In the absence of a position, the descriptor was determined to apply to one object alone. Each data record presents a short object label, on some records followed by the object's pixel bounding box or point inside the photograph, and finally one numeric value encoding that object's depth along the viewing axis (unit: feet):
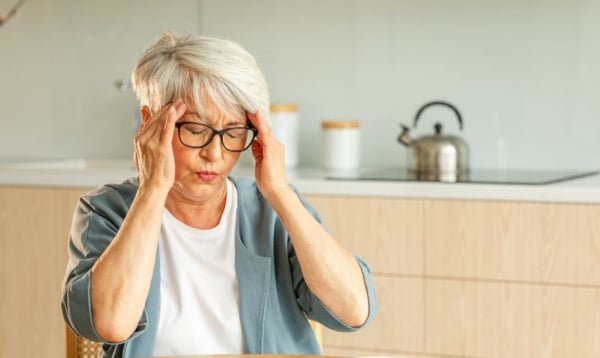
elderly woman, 5.61
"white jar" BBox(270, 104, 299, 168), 11.18
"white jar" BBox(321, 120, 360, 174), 10.93
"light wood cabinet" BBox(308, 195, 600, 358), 9.00
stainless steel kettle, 10.18
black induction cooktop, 9.51
